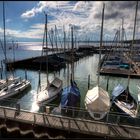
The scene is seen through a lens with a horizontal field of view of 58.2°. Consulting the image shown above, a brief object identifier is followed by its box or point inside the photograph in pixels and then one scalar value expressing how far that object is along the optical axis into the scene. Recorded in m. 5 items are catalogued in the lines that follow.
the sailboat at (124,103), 10.27
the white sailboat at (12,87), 14.12
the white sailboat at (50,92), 12.67
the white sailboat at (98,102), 9.22
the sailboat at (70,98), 10.67
